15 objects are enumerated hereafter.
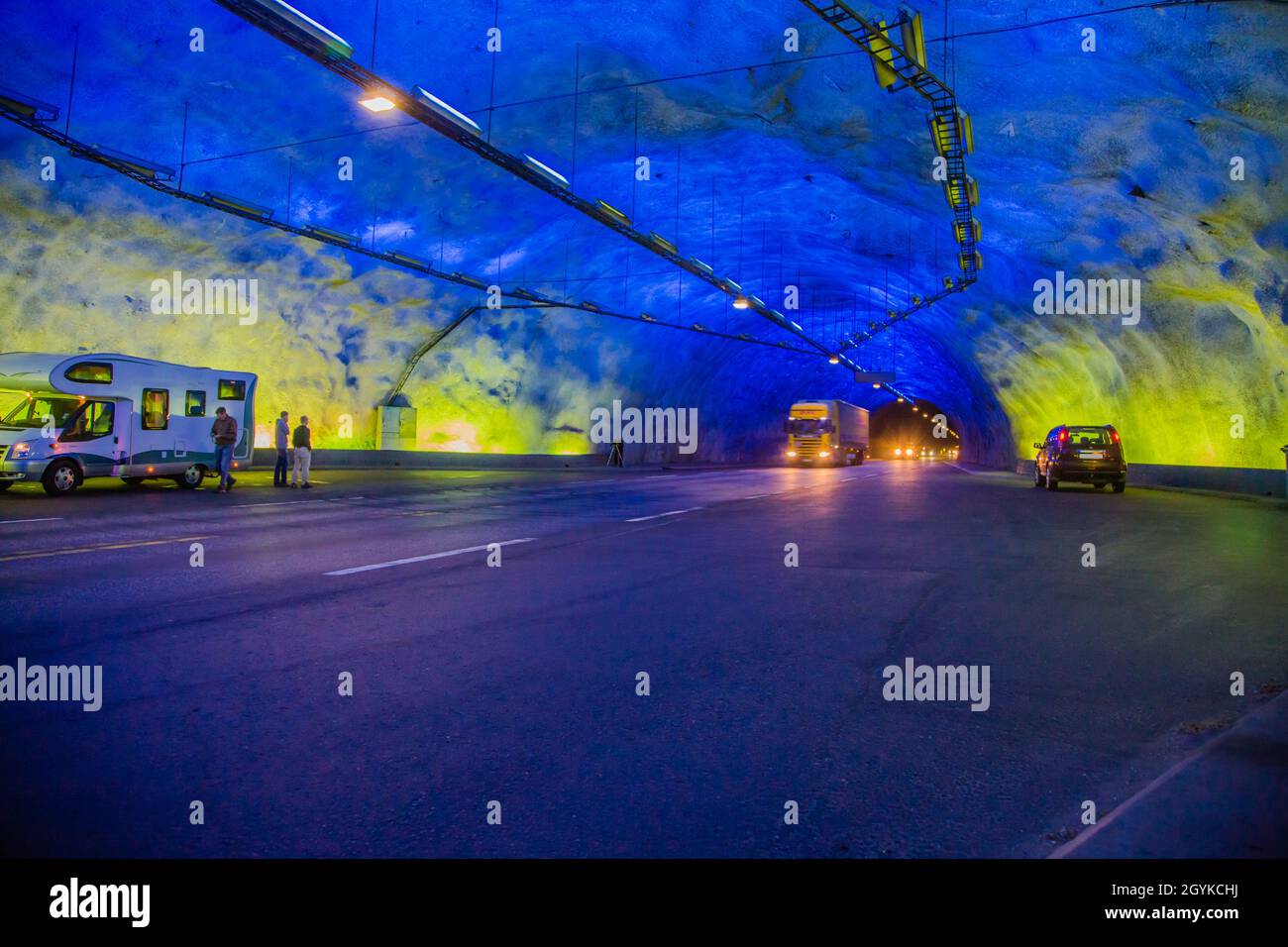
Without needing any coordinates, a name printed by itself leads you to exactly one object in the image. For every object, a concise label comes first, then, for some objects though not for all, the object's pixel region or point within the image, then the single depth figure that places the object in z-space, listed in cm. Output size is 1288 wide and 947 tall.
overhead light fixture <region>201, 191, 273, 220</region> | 1939
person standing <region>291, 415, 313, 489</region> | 2016
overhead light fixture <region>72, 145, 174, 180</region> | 1716
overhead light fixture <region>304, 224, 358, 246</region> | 2164
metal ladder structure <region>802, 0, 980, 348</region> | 1352
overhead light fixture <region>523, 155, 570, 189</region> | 1739
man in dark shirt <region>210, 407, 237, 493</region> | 1886
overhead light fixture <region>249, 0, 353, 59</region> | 1106
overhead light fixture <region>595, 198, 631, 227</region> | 2072
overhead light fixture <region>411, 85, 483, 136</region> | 1363
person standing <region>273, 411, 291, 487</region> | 2061
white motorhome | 1736
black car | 2480
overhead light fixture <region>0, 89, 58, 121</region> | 1534
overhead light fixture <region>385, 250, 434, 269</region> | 2455
